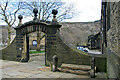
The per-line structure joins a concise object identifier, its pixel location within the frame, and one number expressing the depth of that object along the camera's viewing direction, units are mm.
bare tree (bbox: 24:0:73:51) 19469
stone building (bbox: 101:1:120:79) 2747
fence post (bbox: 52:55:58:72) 6461
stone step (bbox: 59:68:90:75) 5778
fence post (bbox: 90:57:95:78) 5359
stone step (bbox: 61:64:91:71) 5945
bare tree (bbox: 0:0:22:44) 17125
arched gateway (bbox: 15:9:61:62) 7926
